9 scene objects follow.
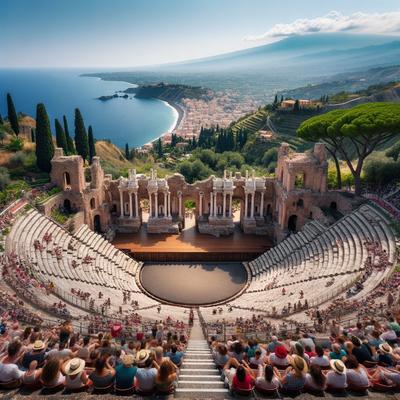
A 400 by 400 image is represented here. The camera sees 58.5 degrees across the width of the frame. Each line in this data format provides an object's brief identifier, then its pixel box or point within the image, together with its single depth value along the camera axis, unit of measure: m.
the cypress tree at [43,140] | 38.03
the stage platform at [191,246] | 33.28
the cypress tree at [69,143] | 45.88
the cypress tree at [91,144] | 49.75
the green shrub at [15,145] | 42.97
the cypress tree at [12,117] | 46.72
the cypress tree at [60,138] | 43.09
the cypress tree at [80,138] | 45.12
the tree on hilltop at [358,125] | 29.31
